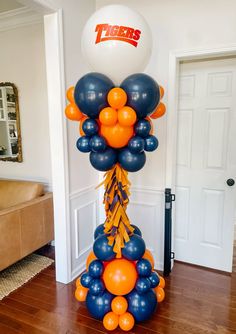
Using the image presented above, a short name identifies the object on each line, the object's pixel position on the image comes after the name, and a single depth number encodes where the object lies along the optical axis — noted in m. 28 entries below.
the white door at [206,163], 2.25
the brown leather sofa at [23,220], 2.21
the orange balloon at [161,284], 1.97
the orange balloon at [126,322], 1.65
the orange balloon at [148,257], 1.82
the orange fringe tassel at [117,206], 1.68
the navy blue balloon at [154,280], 1.75
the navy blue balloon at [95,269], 1.70
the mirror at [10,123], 2.96
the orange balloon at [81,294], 1.88
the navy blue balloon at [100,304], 1.71
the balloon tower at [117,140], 1.40
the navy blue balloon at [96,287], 1.70
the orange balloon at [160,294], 1.88
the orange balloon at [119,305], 1.66
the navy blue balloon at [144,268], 1.68
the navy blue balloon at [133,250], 1.67
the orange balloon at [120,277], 1.64
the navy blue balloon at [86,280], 1.76
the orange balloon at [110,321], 1.67
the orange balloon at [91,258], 1.86
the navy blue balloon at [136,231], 1.87
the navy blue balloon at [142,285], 1.67
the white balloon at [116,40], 1.38
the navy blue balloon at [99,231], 1.88
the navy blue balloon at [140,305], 1.69
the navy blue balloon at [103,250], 1.69
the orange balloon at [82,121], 1.62
